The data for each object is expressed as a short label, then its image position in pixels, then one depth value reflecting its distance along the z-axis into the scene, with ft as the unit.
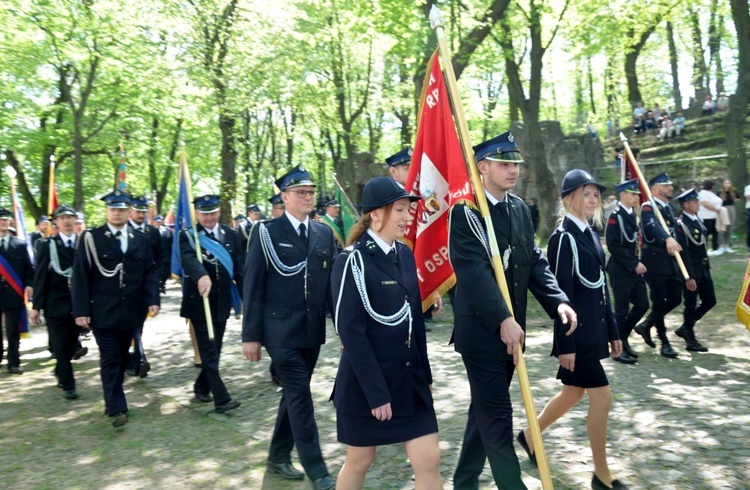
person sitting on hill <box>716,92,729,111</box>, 98.18
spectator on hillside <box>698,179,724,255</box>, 59.88
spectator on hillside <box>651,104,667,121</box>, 102.06
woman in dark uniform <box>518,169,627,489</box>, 15.94
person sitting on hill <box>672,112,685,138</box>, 95.55
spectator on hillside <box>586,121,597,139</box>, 106.73
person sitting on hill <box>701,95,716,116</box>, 99.81
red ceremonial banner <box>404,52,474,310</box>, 16.62
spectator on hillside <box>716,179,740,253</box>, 62.08
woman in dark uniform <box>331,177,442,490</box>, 12.72
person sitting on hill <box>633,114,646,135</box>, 104.99
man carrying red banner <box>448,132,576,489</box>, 13.69
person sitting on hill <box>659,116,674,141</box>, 96.48
